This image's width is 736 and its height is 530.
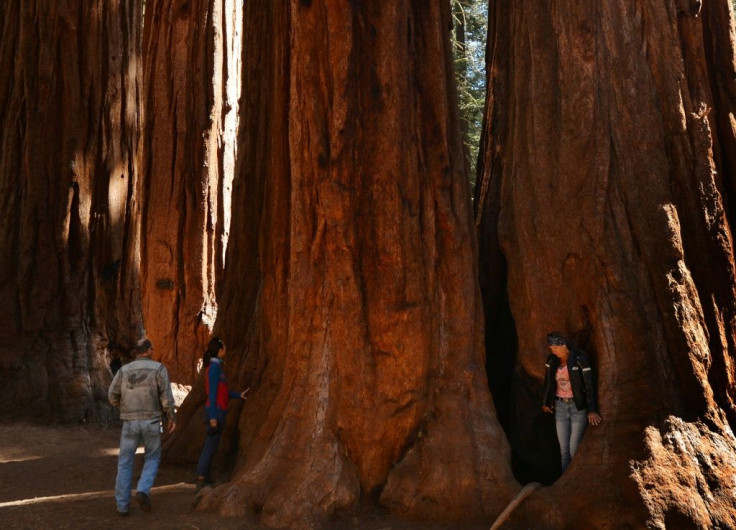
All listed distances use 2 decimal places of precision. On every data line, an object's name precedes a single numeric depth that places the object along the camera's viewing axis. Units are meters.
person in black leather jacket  6.39
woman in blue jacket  7.17
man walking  6.46
